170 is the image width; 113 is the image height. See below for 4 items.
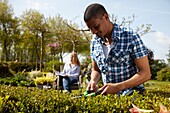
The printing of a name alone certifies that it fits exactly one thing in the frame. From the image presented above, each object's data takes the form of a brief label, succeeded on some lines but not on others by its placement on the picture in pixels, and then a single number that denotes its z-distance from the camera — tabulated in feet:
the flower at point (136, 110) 3.77
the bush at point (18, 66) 82.48
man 8.30
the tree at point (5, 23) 121.70
